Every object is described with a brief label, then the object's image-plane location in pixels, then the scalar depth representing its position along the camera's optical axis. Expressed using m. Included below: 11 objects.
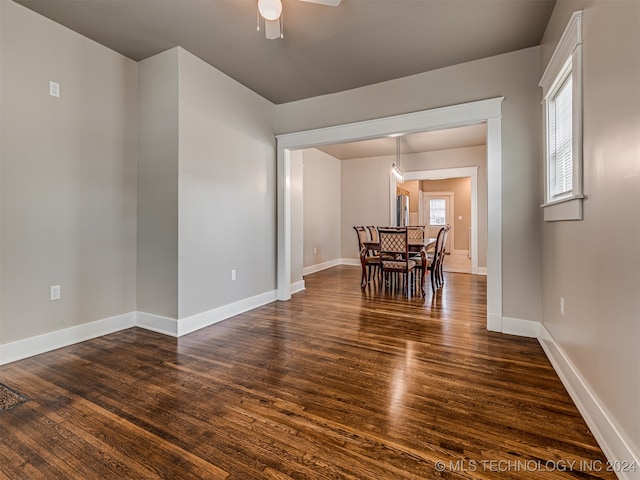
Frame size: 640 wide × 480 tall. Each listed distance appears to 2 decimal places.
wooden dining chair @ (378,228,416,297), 4.46
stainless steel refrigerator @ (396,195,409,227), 7.68
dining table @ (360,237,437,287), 4.72
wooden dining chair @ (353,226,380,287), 5.04
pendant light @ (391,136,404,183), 6.29
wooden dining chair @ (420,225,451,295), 4.55
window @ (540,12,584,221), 1.79
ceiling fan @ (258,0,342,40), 1.90
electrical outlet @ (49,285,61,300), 2.57
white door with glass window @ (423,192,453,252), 10.55
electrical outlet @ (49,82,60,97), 2.55
